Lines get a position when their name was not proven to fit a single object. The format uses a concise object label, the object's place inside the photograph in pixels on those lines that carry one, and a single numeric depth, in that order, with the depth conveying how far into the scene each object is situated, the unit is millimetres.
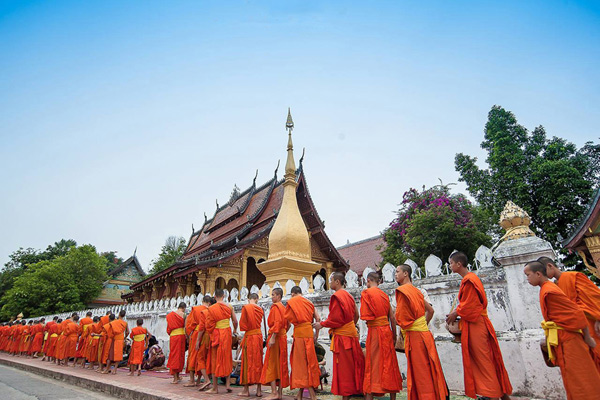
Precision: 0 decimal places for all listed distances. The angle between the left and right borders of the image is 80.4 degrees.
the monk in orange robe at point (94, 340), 8680
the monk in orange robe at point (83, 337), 9477
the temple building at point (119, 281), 29422
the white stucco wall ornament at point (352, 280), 4887
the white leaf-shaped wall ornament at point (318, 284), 5539
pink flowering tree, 13031
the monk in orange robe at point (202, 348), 5465
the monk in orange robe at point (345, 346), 3602
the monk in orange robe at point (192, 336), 5738
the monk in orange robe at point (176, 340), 6039
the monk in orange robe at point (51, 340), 11461
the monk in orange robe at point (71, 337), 10047
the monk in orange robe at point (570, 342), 2564
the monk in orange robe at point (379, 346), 3268
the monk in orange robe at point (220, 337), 5102
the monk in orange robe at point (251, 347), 4727
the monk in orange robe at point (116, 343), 7906
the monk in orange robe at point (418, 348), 3039
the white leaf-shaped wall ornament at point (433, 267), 4074
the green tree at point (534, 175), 11828
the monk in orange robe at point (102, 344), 8180
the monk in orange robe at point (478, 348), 2824
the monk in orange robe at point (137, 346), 7341
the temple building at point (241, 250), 14227
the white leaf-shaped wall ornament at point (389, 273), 4531
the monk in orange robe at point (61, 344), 10406
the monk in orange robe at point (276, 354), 4424
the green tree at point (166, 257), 25203
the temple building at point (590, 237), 8703
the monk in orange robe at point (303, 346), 3994
